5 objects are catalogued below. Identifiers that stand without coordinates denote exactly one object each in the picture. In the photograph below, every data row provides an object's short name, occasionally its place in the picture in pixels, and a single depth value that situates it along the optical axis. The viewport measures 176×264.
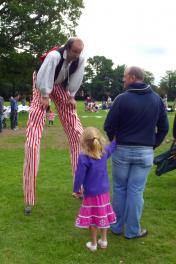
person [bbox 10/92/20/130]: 19.38
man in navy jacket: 4.38
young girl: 4.26
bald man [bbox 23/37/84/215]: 5.25
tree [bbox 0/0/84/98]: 28.48
